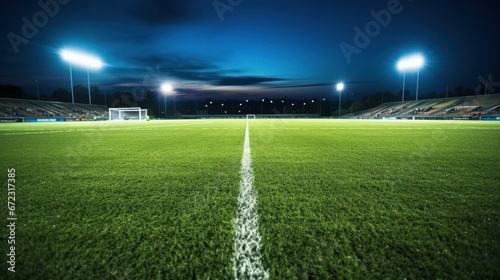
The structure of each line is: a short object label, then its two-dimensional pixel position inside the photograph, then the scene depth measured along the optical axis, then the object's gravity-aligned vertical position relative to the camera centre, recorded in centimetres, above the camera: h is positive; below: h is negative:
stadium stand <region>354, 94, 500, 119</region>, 4250 +170
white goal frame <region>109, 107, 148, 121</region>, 4527 +28
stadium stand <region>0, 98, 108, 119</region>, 4069 +147
